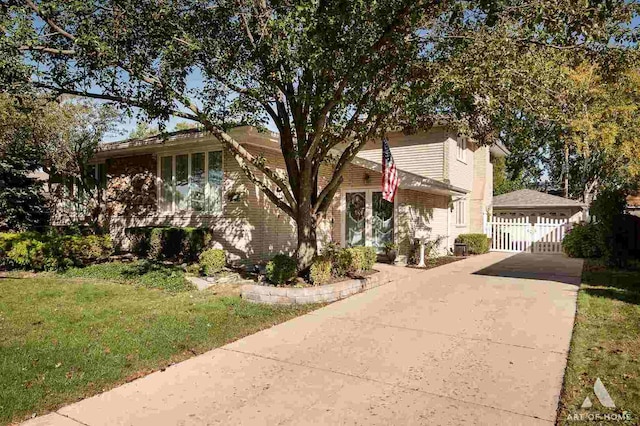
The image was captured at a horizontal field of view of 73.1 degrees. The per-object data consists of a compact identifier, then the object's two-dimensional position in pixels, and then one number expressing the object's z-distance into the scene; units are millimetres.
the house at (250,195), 12148
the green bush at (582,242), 16078
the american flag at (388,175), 11023
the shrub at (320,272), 8648
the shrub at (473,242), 17797
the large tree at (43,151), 13828
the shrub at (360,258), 10008
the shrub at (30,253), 11484
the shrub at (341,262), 9703
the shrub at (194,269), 10713
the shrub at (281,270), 8562
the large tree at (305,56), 7070
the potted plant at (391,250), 13609
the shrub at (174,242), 11920
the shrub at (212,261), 10297
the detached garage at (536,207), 22719
